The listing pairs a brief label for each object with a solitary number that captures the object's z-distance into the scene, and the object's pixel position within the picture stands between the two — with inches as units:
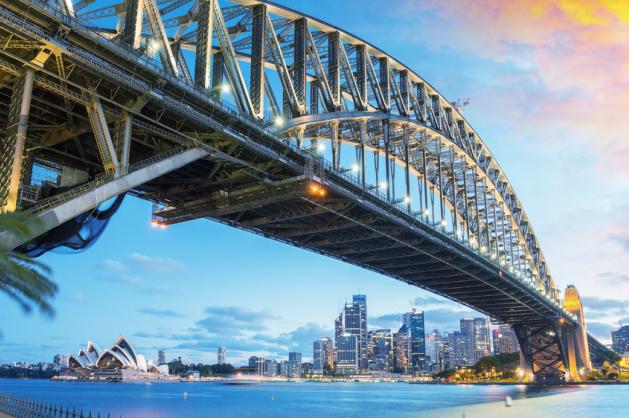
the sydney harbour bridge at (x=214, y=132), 887.7
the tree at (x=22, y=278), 548.1
